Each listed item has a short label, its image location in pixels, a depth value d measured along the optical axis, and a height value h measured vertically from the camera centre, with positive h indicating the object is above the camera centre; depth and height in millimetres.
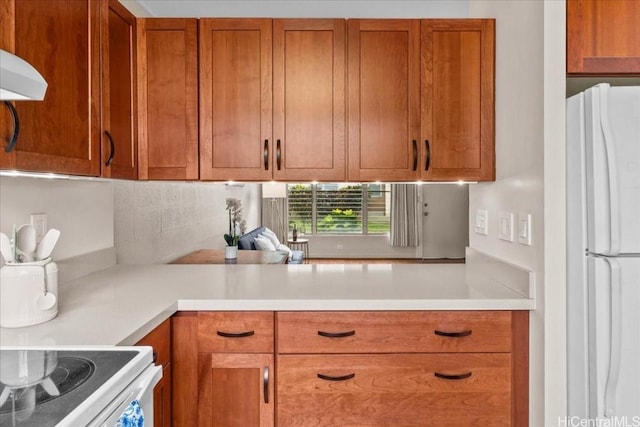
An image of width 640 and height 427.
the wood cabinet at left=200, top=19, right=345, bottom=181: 2043 +492
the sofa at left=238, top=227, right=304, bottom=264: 5133 -400
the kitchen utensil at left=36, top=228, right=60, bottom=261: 1545 -114
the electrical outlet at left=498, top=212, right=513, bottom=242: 1867 -74
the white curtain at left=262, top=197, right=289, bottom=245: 9039 -104
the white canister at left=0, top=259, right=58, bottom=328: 1349 -258
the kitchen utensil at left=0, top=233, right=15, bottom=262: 1398 -114
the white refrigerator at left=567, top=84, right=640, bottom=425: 1444 -122
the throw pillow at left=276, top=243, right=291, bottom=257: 6212 -545
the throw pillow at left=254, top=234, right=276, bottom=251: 5410 -418
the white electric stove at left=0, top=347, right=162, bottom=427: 776 -348
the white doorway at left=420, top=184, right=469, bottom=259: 8398 -247
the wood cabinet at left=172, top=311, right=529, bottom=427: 1686 -587
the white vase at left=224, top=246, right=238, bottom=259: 3643 -343
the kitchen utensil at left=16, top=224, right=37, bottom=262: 1565 -101
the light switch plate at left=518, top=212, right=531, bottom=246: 1701 -78
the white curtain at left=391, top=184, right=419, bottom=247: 8570 -133
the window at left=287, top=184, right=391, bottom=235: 8883 +12
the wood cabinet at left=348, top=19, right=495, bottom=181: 2027 +550
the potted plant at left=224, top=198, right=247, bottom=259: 3646 -300
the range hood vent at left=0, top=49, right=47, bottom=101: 794 +243
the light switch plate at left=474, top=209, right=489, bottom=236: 2166 -66
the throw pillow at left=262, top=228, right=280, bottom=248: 6236 -383
